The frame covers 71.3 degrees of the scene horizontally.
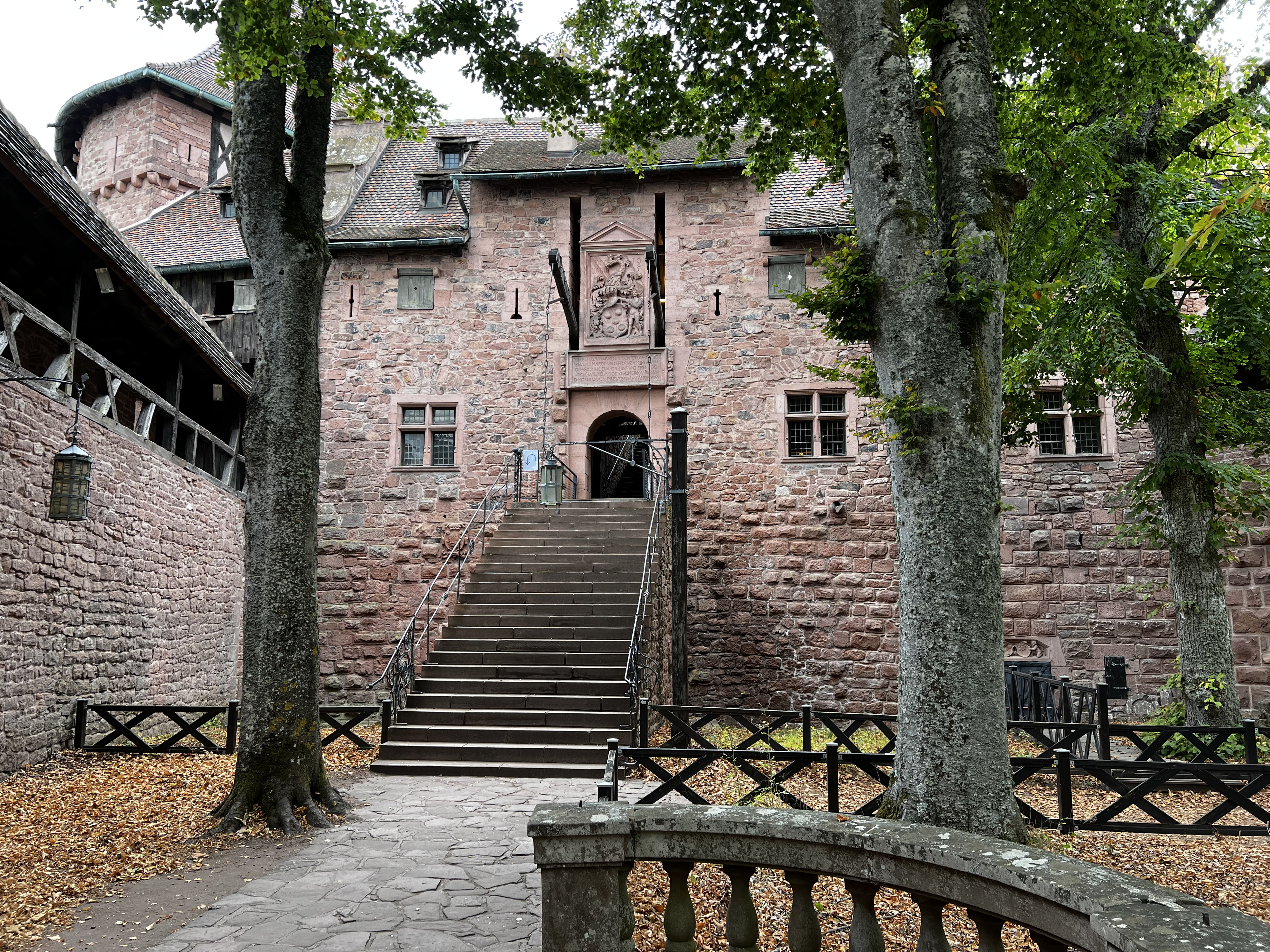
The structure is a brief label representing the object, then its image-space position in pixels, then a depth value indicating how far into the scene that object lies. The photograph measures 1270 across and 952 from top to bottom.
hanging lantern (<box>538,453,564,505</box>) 14.54
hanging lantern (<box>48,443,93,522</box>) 8.38
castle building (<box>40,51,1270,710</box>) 14.50
